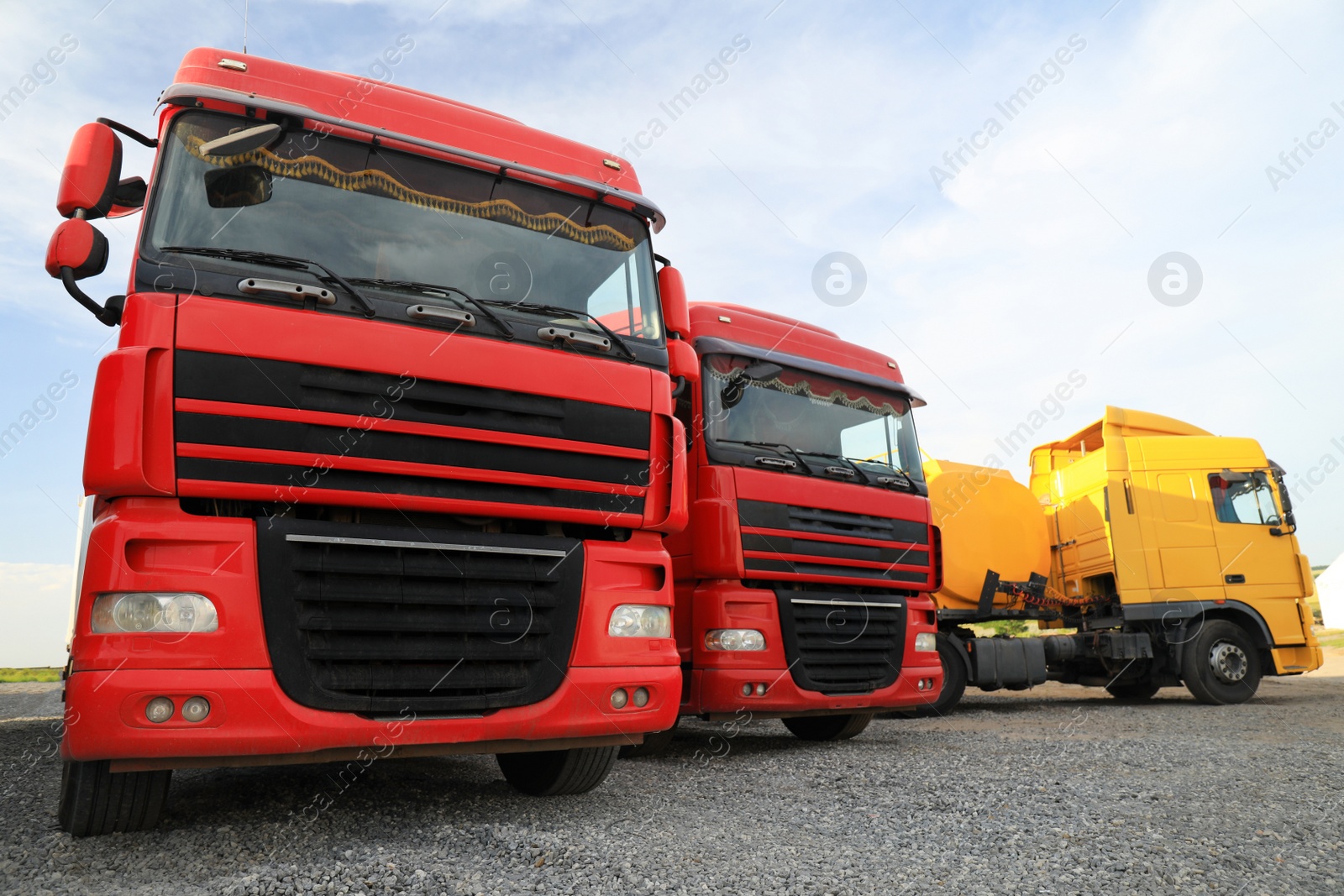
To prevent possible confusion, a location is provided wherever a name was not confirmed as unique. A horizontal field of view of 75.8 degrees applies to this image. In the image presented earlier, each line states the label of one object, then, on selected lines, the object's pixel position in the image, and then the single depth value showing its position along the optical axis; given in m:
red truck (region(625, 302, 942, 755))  5.75
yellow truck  10.19
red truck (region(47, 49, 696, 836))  2.98
